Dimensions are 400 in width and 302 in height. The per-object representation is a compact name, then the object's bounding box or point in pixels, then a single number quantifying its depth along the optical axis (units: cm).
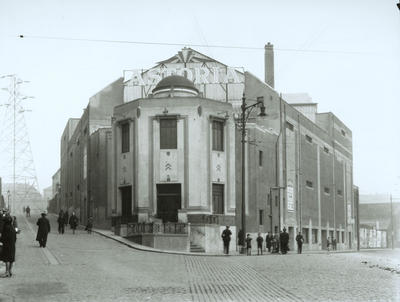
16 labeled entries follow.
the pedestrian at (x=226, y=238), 3781
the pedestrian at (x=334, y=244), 7365
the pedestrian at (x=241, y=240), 3798
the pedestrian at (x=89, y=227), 4491
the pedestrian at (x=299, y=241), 4534
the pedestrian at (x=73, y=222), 4400
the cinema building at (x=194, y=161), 4581
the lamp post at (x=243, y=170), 3651
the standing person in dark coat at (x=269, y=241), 4246
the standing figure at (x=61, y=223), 4223
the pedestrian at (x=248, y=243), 3809
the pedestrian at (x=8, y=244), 1758
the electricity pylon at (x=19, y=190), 7356
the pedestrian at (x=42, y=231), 3005
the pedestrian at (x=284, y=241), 3953
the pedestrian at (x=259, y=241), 4062
